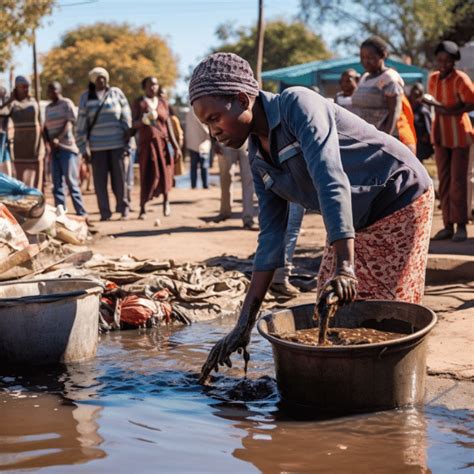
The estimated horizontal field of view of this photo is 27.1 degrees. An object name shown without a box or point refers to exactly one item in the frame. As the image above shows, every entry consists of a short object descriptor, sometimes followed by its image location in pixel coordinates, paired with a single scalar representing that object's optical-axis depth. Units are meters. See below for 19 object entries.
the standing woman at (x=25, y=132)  12.30
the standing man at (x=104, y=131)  11.79
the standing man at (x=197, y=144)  16.14
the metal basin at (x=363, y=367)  3.69
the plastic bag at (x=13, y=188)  7.01
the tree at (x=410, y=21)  45.69
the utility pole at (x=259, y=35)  21.34
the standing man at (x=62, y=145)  11.58
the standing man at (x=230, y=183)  10.76
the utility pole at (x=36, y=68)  27.03
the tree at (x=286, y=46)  54.19
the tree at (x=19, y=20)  20.88
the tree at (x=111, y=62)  47.09
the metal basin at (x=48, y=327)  4.93
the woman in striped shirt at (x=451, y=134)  8.66
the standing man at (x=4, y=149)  11.96
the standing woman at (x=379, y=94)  7.77
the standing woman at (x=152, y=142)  12.12
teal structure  23.14
